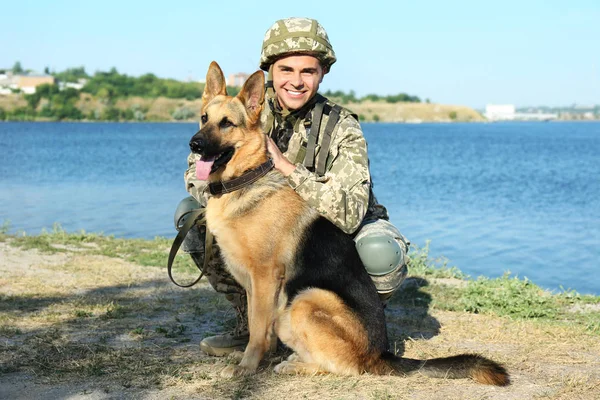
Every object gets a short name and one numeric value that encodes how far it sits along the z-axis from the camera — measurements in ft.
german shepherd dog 13.83
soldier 15.46
